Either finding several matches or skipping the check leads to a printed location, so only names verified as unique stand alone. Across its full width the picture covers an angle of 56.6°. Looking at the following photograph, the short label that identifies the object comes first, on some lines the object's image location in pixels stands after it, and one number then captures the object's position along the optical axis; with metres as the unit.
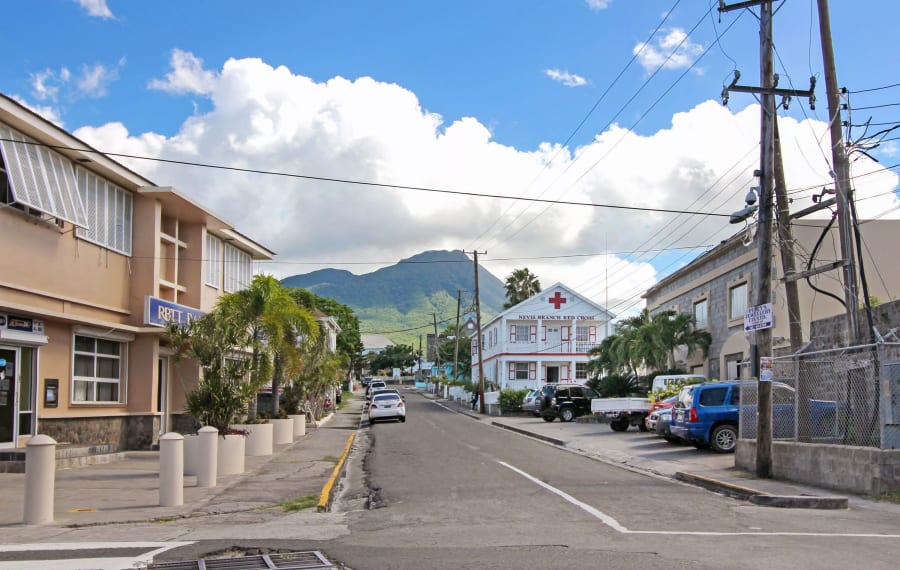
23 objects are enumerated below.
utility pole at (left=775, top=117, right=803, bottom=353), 17.89
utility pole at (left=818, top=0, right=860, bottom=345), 17.86
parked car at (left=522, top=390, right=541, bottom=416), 44.25
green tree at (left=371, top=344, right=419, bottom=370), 147.25
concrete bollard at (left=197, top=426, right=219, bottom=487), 14.33
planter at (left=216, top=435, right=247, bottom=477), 16.86
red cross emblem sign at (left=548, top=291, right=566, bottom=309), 69.00
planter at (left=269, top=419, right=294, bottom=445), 25.88
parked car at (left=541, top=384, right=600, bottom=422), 39.47
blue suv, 21.39
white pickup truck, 30.86
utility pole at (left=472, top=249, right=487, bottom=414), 51.47
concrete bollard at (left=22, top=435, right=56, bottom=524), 10.33
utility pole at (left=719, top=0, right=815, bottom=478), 16.11
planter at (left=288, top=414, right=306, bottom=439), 29.46
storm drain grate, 7.87
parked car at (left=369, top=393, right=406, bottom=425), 38.00
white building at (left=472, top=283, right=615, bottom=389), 69.12
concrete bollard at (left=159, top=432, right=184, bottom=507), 12.02
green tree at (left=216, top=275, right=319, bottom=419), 19.17
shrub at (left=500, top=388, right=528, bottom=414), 49.28
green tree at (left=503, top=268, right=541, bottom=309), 85.62
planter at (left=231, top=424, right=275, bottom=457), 21.12
